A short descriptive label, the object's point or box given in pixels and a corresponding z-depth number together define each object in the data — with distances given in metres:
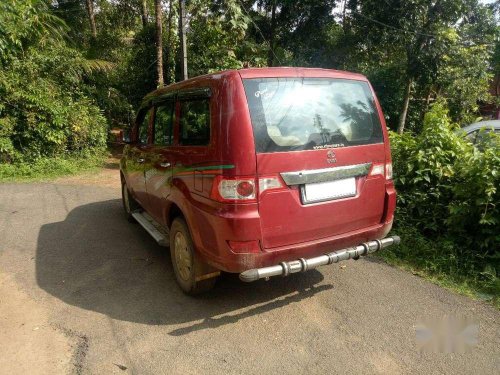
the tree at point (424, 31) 11.31
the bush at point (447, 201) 3.80
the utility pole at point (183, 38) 10.23
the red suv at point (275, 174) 2.71
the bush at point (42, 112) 9.41
